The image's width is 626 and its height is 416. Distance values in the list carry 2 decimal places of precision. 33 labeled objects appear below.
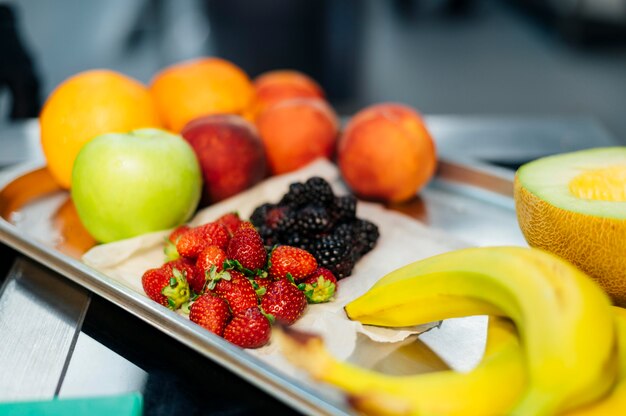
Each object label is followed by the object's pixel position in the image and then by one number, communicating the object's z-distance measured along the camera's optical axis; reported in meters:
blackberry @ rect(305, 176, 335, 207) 0.96
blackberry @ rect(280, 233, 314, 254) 0.90
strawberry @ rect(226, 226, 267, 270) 0.81
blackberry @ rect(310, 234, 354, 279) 0.86
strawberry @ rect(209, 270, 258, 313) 0.75
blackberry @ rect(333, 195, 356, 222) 0.97
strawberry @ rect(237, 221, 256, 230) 0.85
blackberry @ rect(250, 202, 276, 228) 0.96
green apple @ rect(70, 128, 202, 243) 0.94
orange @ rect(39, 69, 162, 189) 1.07
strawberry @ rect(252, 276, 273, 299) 0.78
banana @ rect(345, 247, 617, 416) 0.51
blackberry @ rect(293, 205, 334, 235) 0.91
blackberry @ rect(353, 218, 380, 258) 0.93
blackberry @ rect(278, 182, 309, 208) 0.96
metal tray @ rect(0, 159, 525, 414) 0.63
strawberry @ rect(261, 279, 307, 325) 0.74
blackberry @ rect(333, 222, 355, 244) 0.90
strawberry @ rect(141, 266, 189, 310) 0.78
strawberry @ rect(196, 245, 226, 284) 0.81
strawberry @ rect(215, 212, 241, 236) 0.92
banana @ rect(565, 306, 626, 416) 0.55
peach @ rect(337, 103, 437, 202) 1.11
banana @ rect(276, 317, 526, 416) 0.52
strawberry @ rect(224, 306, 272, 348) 0.71
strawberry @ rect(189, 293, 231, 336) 0.72
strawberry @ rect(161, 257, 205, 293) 0.81
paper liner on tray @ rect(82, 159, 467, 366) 0.74
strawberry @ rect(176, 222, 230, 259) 0.85
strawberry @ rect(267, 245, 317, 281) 0.81
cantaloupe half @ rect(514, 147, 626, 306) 0.71
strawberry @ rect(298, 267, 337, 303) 0.80
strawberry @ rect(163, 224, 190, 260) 0.88
